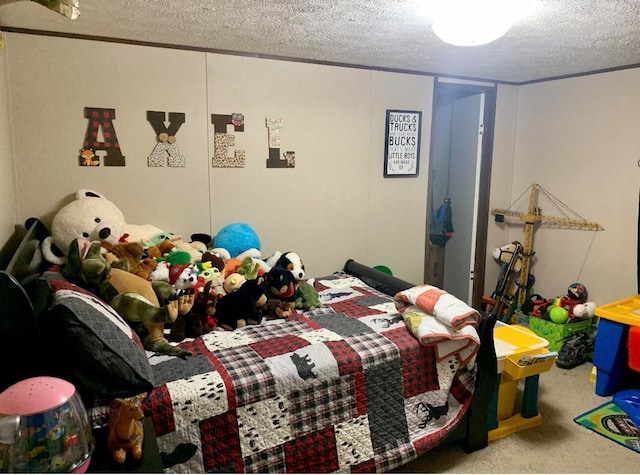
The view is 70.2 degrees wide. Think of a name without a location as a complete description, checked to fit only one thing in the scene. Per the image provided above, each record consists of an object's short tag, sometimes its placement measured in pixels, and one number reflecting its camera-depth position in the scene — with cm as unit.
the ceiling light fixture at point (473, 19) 185
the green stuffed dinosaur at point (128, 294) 189
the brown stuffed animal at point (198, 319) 211
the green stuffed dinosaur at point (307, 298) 257
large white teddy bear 236
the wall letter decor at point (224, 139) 287
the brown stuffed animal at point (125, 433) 129
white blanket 209
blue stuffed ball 284
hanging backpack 436
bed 146
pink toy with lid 107
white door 400
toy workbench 235
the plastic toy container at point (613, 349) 274
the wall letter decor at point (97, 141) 256
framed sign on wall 345
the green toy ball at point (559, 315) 328
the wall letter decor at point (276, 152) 304
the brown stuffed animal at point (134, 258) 222
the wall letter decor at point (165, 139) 271
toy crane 376
